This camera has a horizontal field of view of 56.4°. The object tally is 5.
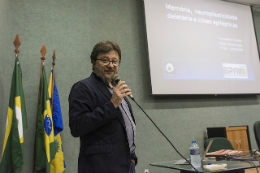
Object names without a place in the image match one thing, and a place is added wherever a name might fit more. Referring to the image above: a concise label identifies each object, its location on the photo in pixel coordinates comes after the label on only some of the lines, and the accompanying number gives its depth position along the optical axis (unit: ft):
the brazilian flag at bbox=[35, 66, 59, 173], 8.45
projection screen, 12.29
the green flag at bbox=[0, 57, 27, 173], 7.54
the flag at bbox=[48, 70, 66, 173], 8.82
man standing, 4.06
